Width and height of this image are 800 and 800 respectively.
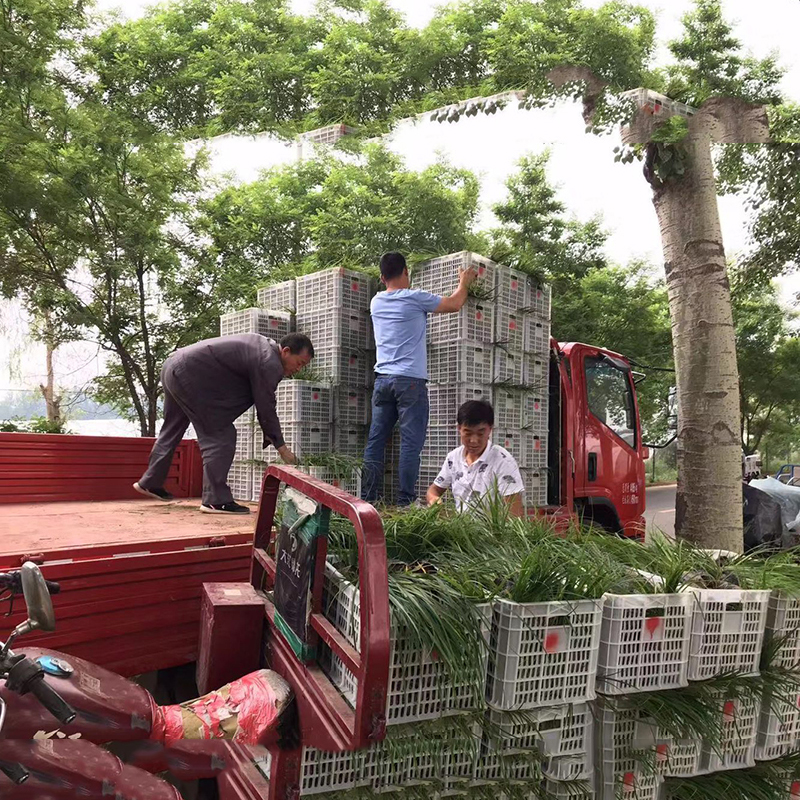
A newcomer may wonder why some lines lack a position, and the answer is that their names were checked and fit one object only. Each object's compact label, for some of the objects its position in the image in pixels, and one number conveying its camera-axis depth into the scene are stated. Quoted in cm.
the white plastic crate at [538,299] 693
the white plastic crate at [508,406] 649
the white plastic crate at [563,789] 252
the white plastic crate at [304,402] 631
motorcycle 171
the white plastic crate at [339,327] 669
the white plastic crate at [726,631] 275
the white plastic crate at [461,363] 629
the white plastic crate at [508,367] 654
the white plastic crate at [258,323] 681
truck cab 706
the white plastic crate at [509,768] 245
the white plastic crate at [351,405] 665
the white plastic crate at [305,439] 627
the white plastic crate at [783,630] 299
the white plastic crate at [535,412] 678
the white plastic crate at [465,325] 632
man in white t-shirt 434
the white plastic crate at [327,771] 229
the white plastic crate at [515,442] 646
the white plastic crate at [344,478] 612
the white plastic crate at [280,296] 729
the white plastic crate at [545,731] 242
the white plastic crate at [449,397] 627
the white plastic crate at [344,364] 666
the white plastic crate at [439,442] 639
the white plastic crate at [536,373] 685
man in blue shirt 574
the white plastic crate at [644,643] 257
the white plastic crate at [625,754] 260
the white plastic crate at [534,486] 672
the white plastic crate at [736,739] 285
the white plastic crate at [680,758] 272
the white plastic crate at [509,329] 656
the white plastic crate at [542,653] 235
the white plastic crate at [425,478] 642
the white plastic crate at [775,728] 296
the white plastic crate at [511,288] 659
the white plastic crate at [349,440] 665
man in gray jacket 518
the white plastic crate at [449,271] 645
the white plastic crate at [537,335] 689
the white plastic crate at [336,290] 674
